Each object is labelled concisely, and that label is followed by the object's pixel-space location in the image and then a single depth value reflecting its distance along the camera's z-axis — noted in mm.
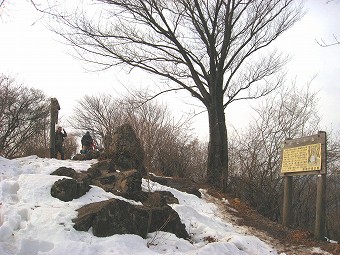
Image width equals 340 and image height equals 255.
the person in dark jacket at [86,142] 15965
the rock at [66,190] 6039
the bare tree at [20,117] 27952
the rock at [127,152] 10305
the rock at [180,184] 9726
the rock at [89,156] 12355
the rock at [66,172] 7606
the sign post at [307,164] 7102
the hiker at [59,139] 14141
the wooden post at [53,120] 12402
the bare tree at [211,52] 13258
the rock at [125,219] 5137
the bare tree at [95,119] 44150
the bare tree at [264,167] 11188
